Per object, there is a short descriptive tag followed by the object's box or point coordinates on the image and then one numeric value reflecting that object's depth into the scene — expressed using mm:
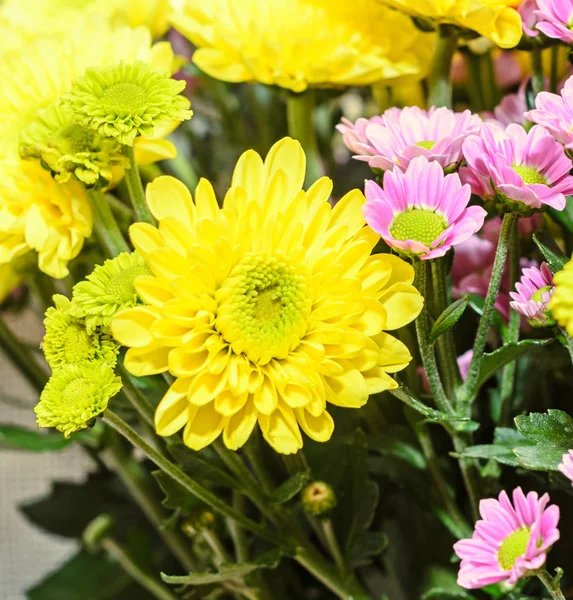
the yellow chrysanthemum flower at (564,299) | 536
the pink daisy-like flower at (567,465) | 533
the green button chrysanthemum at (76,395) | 547
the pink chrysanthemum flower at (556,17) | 574
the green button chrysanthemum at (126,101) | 566
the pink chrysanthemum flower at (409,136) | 563
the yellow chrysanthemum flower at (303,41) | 622
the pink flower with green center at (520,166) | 551
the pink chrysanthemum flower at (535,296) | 556
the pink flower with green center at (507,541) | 532
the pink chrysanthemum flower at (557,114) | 550
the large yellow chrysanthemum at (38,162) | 598
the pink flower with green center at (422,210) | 549
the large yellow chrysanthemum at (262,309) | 554
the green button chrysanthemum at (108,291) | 558
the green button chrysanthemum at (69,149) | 574
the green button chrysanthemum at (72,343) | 559
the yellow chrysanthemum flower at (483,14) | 591
